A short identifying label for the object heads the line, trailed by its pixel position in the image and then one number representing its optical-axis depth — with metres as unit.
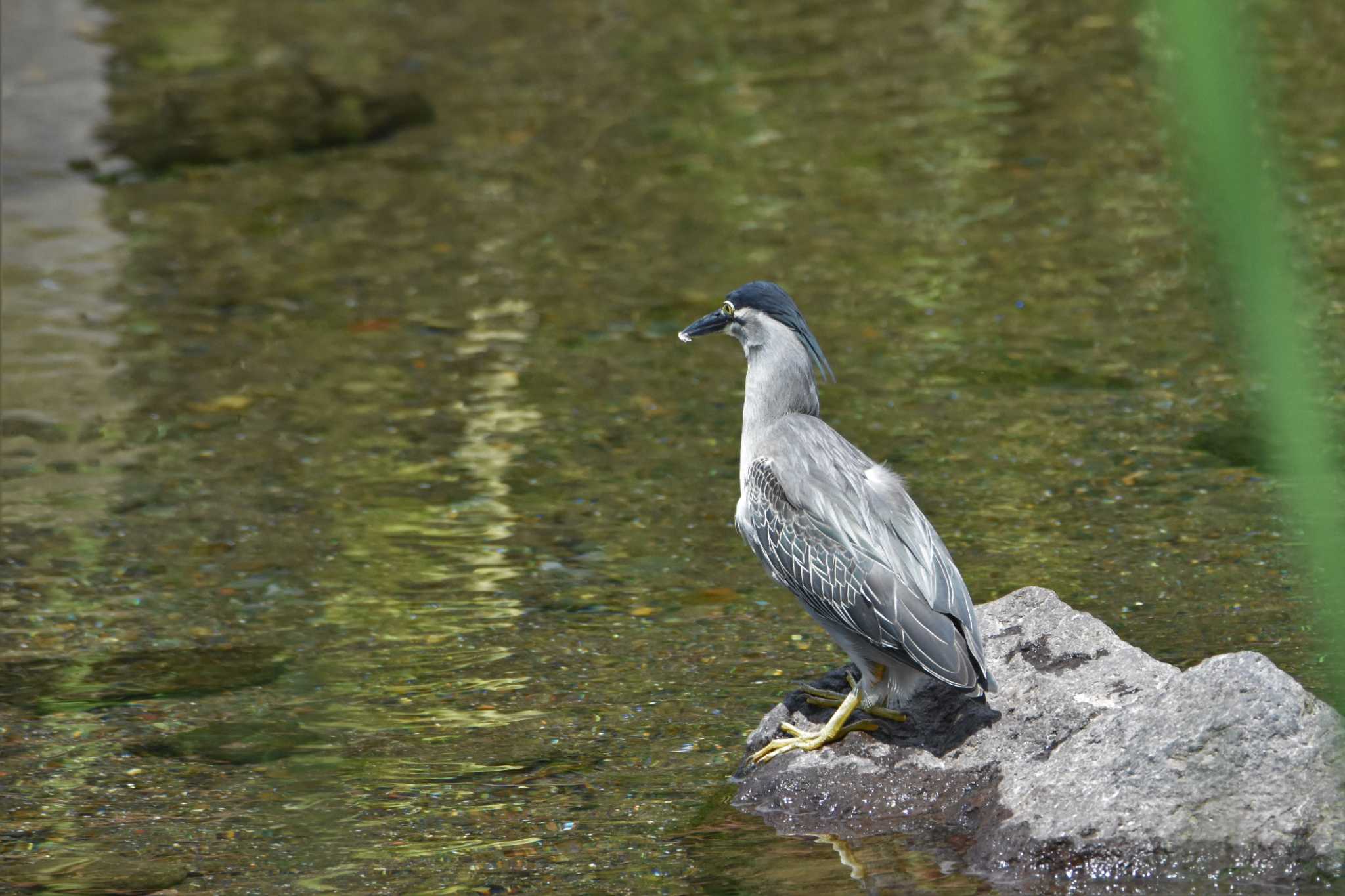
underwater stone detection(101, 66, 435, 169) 28.37
